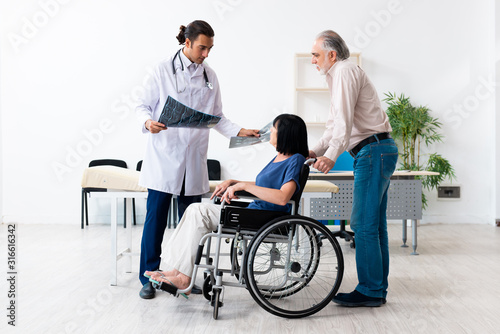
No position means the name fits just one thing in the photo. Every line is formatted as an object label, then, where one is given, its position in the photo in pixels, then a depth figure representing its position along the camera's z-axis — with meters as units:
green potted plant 5.20
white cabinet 5.44
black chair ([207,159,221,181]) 5.32
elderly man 2.28
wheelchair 2.05
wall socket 5.44
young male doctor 2.46
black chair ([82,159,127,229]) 5.17
